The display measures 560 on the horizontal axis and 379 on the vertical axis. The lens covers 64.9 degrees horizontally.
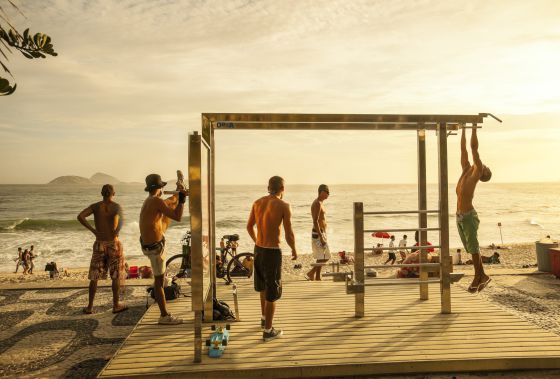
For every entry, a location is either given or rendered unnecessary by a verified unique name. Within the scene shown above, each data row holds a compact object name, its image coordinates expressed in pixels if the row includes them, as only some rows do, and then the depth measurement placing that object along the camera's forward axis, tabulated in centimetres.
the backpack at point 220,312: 581
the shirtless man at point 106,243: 757
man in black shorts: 559
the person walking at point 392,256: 1631
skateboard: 506
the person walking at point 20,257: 1795
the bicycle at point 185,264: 926
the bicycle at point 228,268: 1012
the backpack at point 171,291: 762
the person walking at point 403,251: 1540
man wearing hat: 618
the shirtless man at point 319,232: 920
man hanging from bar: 650
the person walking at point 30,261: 1803
